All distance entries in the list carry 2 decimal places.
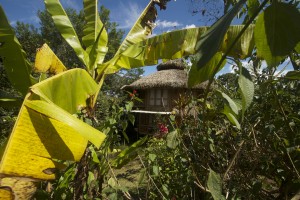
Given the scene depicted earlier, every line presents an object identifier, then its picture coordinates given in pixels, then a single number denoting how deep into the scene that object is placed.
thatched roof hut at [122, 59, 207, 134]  13.92
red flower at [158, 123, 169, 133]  3.23
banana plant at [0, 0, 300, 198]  0.41
